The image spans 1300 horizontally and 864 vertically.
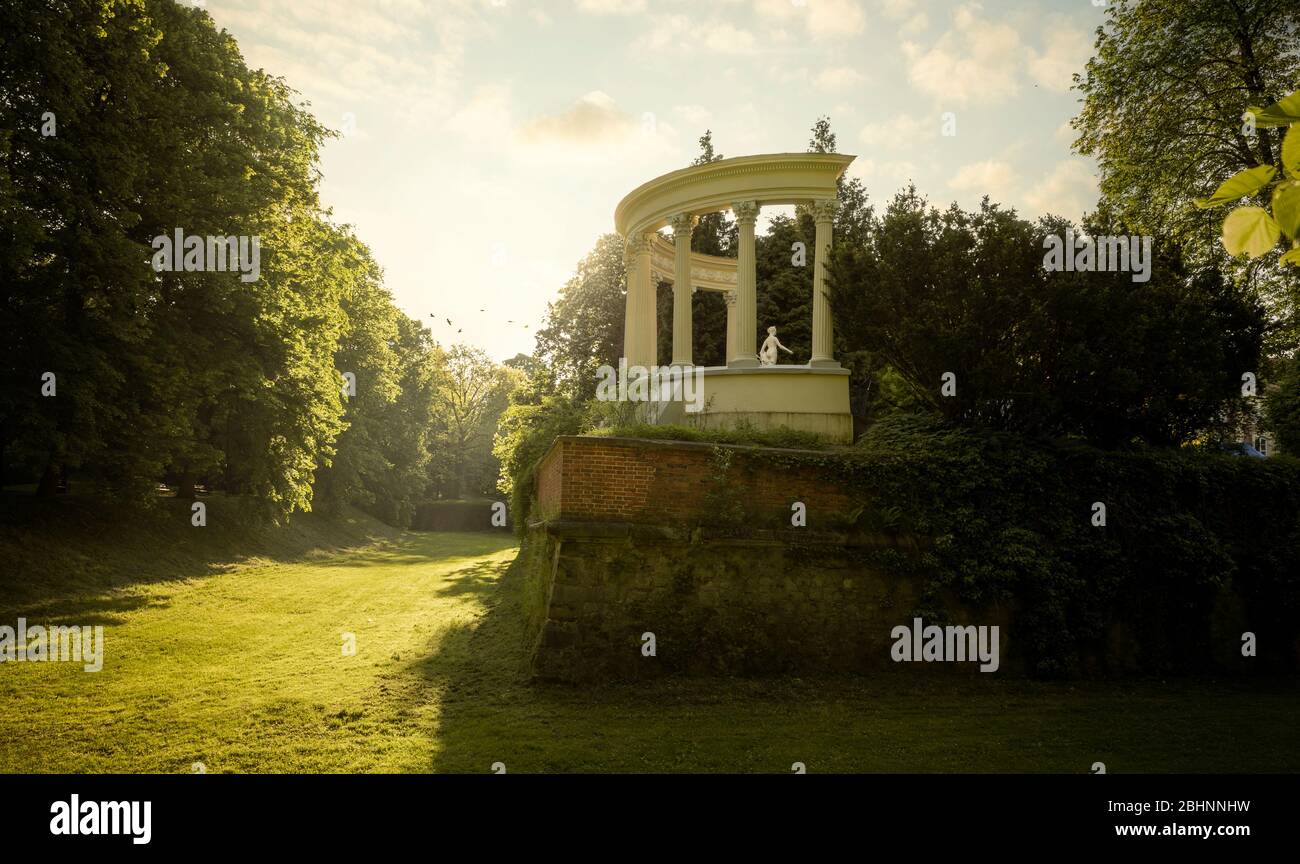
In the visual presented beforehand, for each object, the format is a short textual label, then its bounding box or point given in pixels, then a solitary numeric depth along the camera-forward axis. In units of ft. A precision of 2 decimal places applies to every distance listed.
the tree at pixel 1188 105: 59.52
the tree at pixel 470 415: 206.18
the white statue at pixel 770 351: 61.67
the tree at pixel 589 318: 117.91
